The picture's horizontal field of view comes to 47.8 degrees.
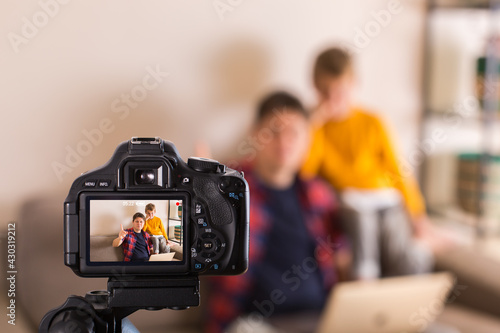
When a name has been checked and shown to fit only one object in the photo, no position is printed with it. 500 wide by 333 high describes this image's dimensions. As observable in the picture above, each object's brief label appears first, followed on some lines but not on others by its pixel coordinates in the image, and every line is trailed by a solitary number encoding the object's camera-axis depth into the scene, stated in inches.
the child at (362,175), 76.8
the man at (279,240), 66.1
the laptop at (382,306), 56.5
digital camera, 22.2
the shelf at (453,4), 87.0
